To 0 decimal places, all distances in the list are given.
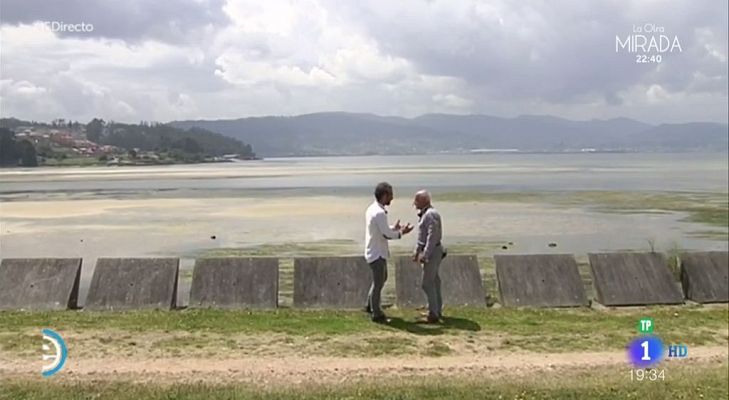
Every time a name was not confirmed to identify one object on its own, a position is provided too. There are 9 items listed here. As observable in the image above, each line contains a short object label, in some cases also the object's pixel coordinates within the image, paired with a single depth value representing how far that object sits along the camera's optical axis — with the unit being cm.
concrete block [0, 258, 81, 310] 945
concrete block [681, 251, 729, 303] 1044
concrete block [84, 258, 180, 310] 958
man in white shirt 855
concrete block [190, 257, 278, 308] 970
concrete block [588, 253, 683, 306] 1019
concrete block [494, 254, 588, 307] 1001
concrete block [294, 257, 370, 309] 973
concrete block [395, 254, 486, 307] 989
